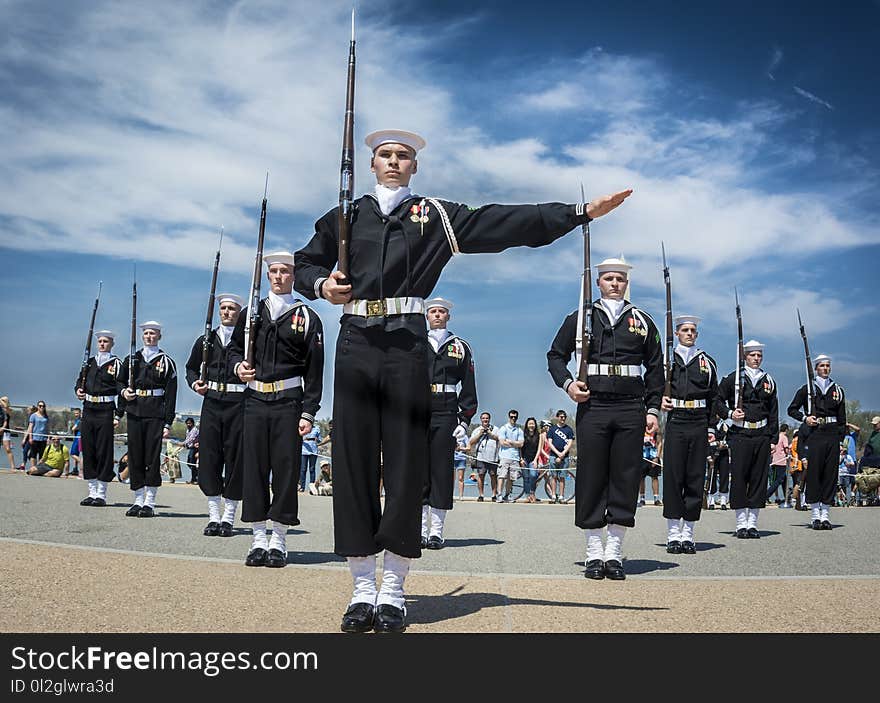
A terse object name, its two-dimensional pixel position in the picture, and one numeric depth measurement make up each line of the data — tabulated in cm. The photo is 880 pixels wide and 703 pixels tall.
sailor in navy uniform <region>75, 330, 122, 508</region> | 1349
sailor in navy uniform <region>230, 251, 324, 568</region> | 813
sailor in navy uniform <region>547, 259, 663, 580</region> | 783
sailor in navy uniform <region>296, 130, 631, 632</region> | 520
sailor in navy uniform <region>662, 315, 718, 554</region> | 1034
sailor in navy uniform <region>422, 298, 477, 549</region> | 1018
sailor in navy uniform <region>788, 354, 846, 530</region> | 1388
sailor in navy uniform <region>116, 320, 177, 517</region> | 1279
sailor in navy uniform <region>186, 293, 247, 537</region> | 1022
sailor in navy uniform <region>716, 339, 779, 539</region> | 1261
